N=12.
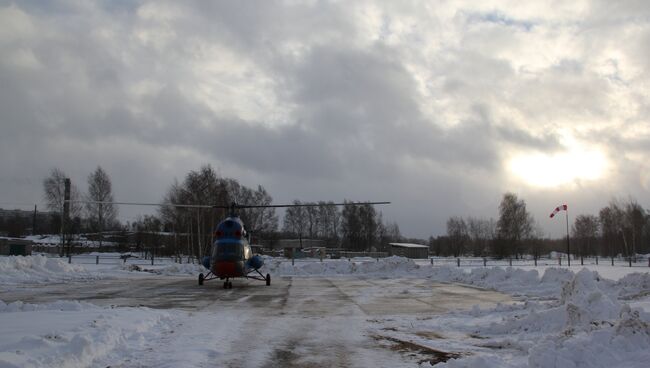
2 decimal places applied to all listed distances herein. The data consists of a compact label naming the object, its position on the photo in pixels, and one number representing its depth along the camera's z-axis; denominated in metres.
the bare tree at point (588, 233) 120.44
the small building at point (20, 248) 53.01
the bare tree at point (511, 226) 78.07
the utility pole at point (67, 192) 57.84
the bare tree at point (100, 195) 75.50
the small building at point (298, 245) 75.50
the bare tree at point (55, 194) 69.94
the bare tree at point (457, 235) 117.48
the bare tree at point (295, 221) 120.56
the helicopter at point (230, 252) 22.72
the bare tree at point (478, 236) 120.04
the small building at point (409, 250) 89.50
